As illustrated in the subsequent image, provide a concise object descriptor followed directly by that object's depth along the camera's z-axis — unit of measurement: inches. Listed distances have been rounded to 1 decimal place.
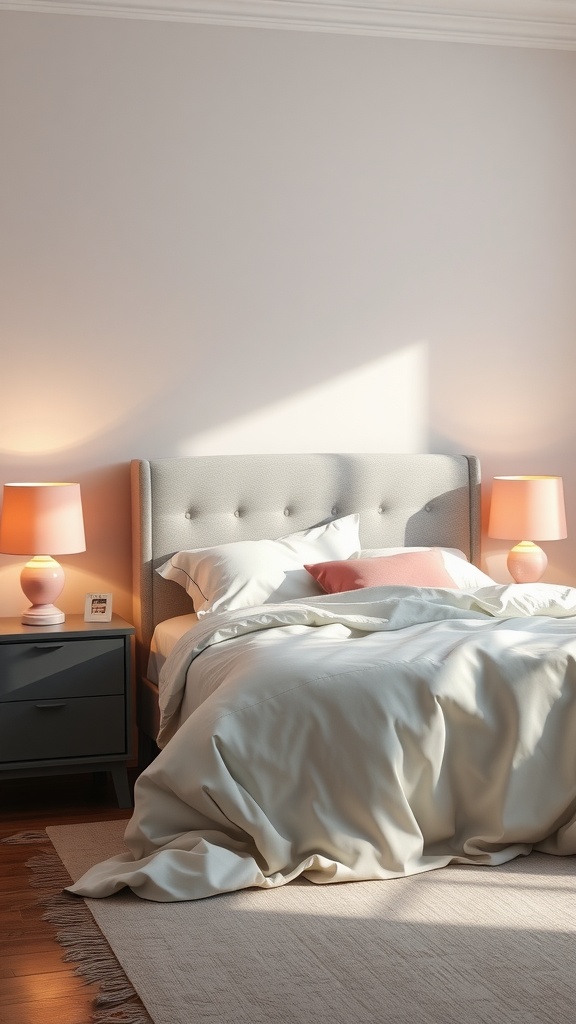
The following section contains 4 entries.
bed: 107.7
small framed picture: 159.3
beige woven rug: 82.9
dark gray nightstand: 146.7
